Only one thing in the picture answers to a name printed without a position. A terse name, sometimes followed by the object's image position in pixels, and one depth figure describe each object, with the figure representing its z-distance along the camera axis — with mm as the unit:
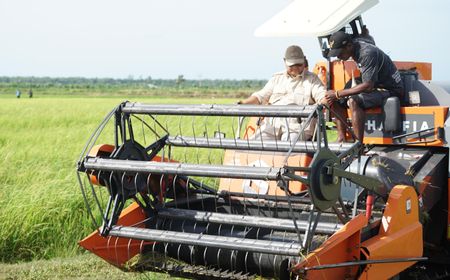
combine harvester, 4426
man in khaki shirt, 6543
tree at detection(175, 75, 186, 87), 135000
